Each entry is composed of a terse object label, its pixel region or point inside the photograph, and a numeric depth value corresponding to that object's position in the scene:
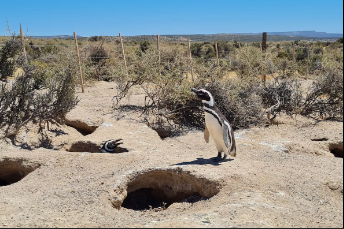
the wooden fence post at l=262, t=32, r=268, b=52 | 10.94
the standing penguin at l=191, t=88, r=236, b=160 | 5.76
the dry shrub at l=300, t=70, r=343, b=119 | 9.41
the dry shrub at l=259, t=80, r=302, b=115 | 9.90
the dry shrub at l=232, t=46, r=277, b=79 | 11.06
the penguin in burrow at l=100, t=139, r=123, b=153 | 6.85
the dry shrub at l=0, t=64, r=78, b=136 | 7.43
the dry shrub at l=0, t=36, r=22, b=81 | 7.31
